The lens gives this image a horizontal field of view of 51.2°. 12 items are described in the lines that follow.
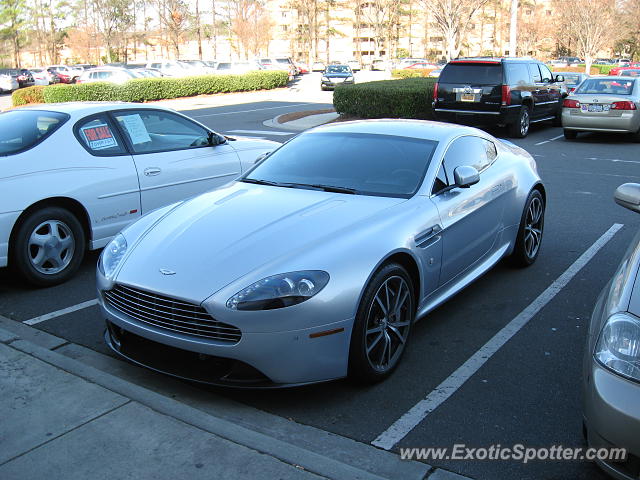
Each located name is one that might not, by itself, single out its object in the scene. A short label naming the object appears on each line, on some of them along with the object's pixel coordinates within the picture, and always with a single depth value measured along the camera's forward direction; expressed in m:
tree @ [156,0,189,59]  57.03
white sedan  5.48
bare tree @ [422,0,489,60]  29.42
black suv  15.16
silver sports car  3.53
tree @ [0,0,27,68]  59.72
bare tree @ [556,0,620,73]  42.97
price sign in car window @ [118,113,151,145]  6.37
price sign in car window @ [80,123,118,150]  6.04
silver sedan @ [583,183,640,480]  2.57
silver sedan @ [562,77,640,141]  14.49
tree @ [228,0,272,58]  68.69
